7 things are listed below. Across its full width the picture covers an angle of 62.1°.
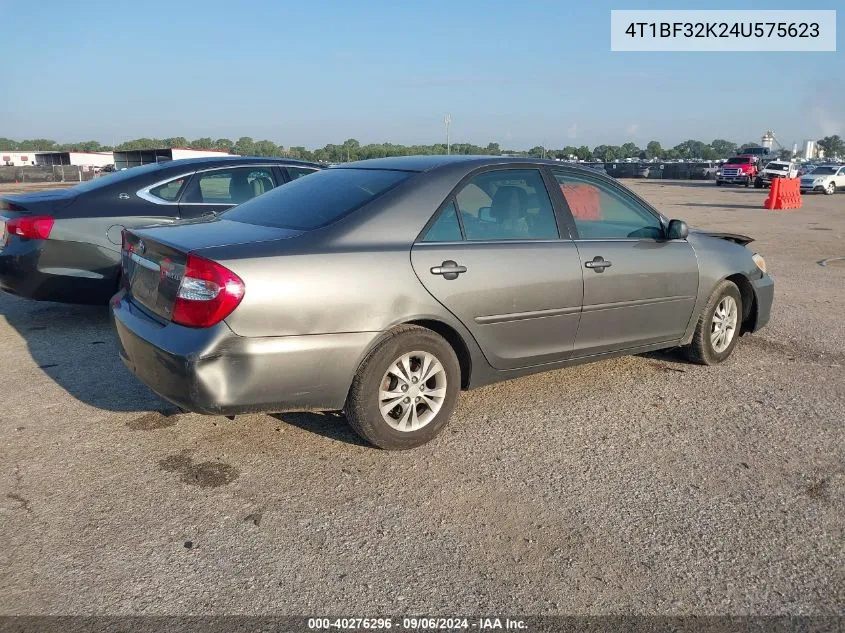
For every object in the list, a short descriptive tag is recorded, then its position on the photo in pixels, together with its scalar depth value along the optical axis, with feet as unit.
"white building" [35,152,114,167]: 196.48
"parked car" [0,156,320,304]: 19.07
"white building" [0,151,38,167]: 253.85
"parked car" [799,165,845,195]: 115.75
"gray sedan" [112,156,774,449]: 10.87
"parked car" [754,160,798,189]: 115.96
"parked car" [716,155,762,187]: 131.54
